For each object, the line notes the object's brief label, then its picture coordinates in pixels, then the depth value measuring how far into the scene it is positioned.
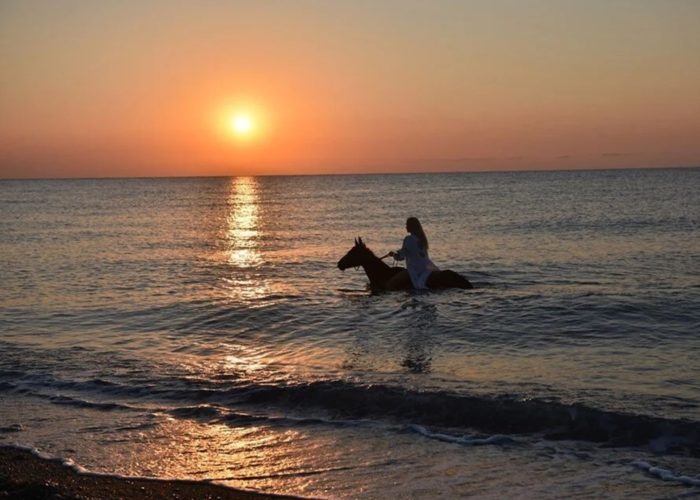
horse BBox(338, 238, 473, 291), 19.38
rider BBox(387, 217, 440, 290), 17.78
